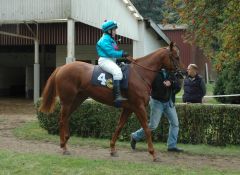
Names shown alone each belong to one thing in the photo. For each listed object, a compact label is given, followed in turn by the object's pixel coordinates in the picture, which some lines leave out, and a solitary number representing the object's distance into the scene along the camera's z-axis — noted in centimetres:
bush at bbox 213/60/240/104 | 2074
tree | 1135
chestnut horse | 903
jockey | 891
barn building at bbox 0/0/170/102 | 1695
